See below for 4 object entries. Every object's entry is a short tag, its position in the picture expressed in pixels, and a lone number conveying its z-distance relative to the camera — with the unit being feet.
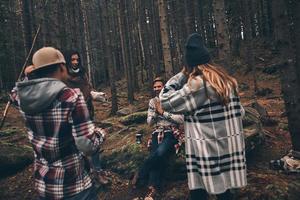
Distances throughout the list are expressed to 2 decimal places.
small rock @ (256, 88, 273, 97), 64.69
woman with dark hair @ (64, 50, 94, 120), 22.36
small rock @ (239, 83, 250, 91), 73.44
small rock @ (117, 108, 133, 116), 52.47
